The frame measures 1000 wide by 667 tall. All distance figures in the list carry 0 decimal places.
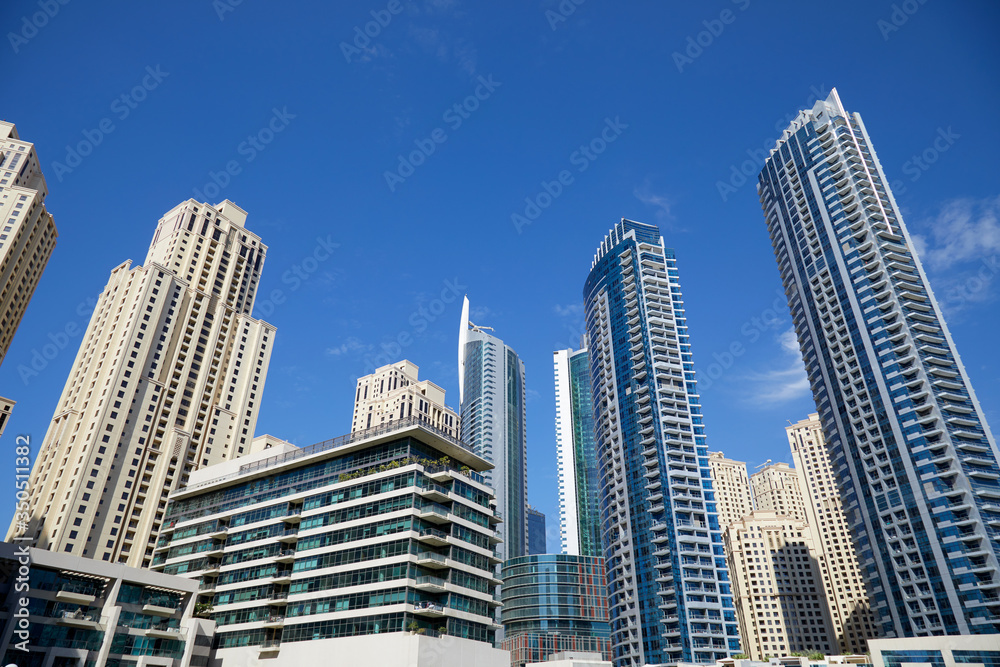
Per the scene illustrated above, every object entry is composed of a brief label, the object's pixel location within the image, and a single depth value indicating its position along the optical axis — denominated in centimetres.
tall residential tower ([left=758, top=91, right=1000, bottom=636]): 9675
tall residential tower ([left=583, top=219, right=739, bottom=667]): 11219
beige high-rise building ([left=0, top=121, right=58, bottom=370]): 11781
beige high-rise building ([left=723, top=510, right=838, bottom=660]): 17575
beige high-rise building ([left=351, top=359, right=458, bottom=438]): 19212
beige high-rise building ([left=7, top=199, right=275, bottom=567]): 10456
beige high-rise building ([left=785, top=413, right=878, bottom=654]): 17512
